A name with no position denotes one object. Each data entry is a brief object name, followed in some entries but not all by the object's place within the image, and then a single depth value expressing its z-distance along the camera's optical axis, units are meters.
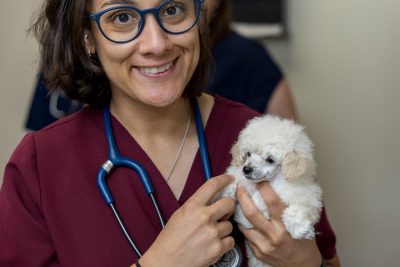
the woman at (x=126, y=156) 1.20
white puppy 1.17
